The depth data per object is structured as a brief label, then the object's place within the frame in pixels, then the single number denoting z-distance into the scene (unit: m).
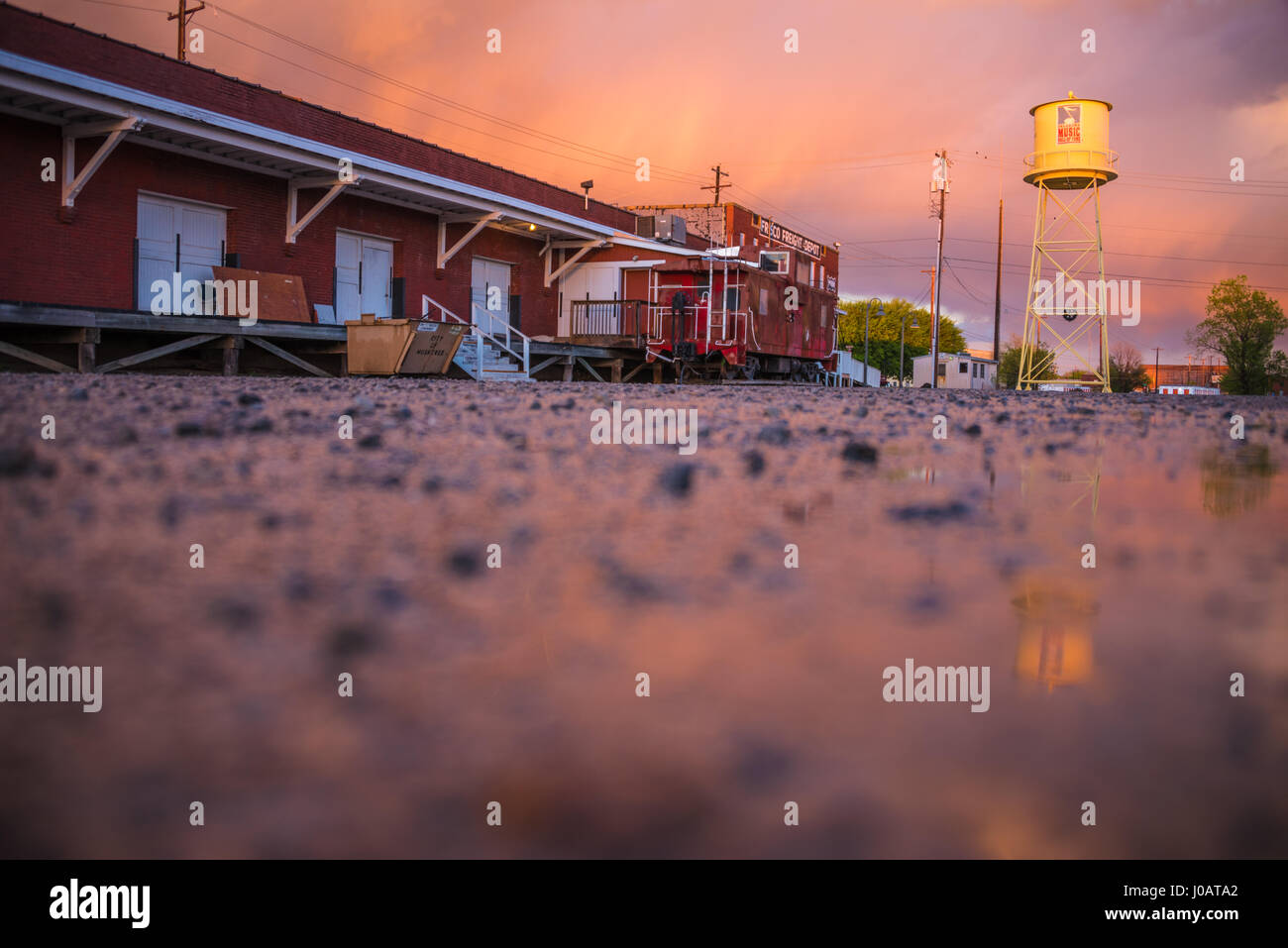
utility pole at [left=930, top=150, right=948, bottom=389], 42.97
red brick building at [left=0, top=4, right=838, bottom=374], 14.33
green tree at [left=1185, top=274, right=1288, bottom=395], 59.72
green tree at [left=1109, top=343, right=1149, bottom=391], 50.69
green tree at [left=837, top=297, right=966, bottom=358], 100.56
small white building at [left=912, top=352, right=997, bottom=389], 51.44
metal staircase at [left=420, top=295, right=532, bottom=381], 18.74
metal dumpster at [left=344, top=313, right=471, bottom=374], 15.66
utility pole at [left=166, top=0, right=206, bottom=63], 33.20
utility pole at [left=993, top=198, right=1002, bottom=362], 50.34
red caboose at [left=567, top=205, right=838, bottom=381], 23.73
